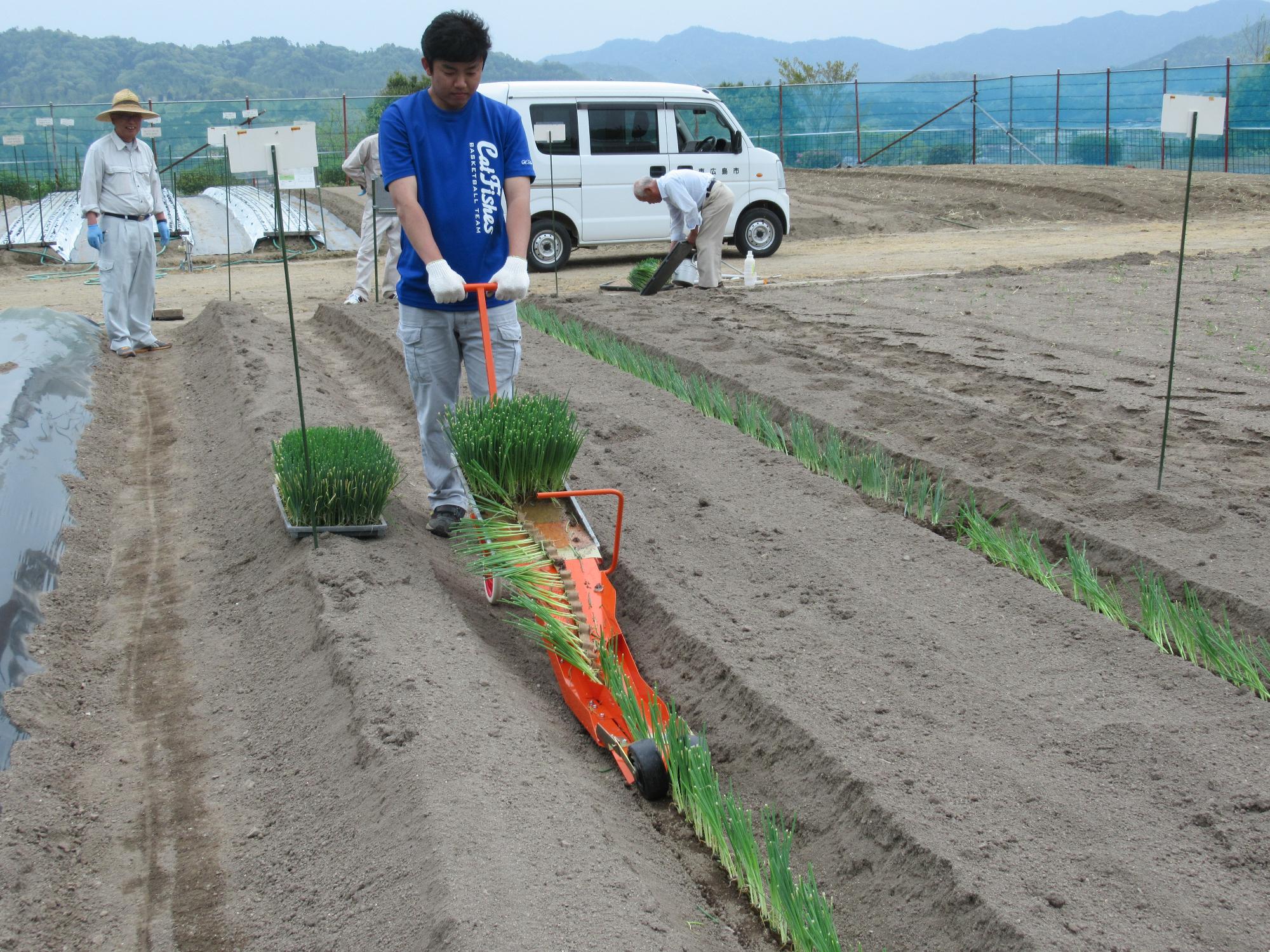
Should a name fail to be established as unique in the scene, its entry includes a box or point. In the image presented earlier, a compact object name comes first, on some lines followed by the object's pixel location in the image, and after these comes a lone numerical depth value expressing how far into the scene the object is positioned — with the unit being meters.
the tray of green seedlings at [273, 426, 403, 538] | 4.25
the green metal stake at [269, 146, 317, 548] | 3.70
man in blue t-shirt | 3.97
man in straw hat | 8.02
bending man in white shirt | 10.38
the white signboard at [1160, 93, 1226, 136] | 4.63
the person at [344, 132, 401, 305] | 9.27
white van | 12.86
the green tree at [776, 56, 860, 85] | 43.50
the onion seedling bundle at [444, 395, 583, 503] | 3.81
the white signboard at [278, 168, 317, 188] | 9.95
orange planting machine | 3.04
